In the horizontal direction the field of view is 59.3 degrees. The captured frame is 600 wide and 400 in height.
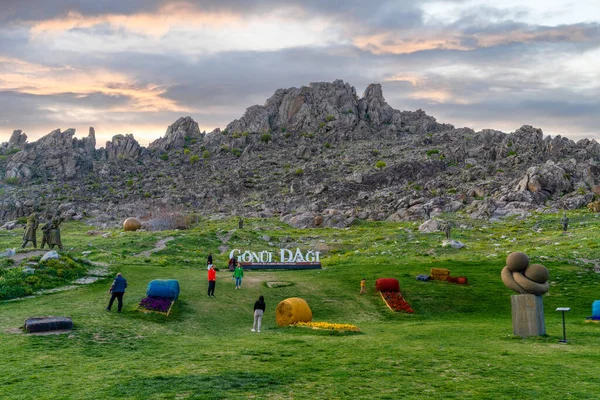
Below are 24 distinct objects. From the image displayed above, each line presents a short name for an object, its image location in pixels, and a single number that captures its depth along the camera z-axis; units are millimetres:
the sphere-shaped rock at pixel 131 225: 84438
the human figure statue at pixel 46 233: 44769
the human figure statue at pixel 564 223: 64062
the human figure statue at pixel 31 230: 45178
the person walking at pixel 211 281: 33906
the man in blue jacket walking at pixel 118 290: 26905
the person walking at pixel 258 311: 25672
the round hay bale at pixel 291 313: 27375
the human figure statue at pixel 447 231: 63403
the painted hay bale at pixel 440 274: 40406
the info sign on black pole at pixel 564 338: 22323
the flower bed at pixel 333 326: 25503
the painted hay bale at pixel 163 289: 29047
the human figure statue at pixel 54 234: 44781
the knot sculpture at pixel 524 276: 25016
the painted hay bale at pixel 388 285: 36497
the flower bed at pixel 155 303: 27984
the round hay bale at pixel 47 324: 21203
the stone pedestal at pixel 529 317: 23969
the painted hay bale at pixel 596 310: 28875
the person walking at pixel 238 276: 37219
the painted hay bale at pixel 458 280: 39875
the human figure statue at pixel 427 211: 89000
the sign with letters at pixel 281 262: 49688
